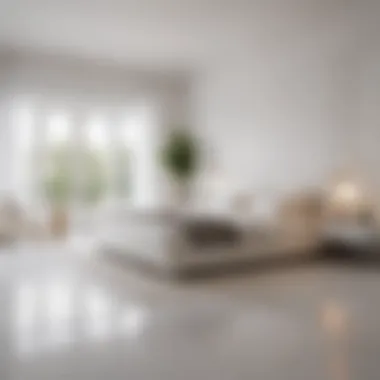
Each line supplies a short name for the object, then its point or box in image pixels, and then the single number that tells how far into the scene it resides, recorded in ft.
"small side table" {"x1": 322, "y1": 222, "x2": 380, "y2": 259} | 15.05
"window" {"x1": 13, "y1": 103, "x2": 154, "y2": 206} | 22.48
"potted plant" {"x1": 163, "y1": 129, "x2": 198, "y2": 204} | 23.57
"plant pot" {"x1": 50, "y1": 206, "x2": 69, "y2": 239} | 22.25
